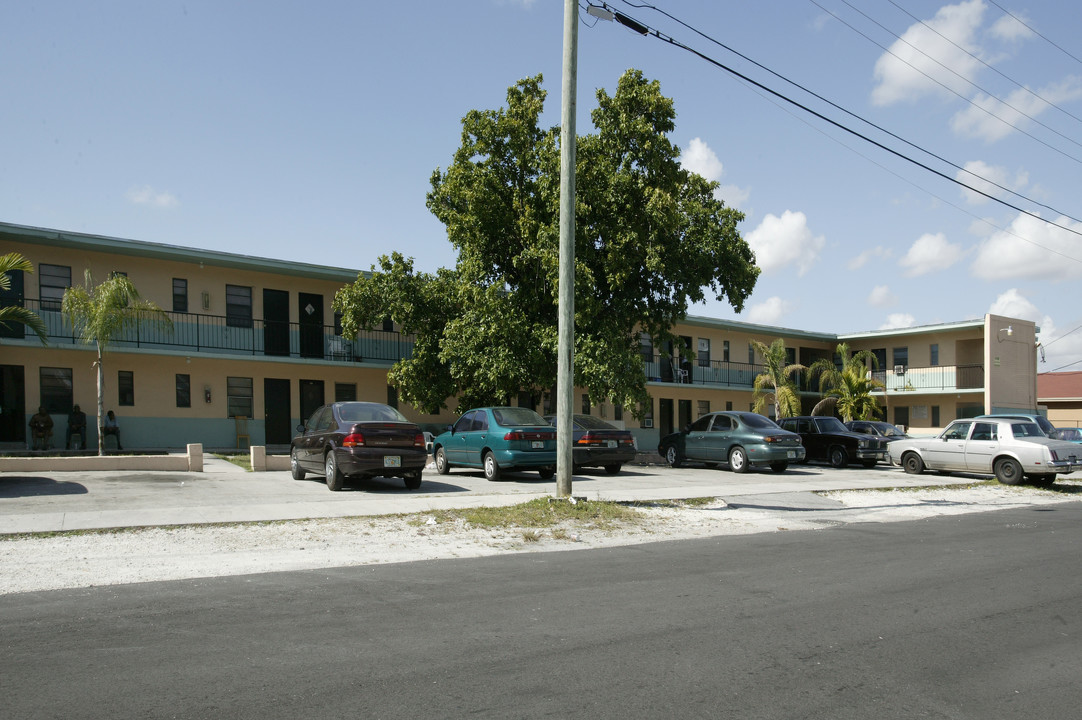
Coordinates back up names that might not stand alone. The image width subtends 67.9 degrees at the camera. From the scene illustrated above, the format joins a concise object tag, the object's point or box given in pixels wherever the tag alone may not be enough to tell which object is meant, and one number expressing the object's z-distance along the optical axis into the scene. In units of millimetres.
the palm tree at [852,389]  36375
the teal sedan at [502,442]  16531
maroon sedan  13836
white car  17938
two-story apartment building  22922
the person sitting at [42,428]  21891
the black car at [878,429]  25469
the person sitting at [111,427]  23109
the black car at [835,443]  24375
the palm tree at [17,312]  15188
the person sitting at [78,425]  22562
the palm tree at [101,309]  19547
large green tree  21703
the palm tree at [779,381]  34219
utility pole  12344
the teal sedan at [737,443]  20859
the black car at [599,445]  18859
